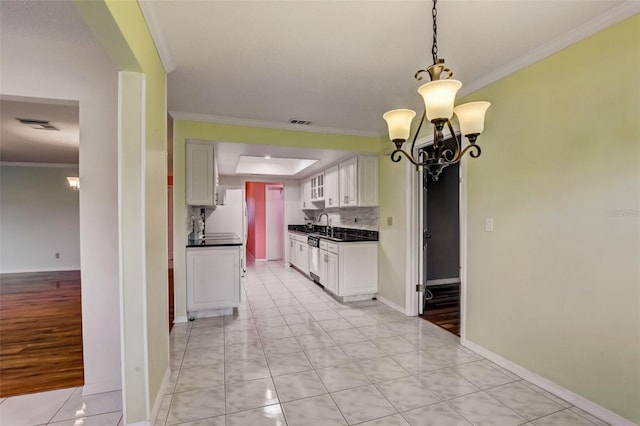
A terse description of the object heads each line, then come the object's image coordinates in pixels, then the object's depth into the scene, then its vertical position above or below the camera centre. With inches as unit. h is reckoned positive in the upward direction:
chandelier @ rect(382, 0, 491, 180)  54.7 +19.4
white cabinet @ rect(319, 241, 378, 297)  166.1 -31.7
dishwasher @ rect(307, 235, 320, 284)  197.5 -30.6
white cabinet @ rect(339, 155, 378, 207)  170.2 +17.7
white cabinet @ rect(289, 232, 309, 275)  226.2 -31.7
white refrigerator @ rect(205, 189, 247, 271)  264.1 -2.7
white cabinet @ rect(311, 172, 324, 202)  232.0 +19.8
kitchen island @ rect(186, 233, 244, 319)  142.1 -31.3
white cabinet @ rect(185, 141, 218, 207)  144.4 +19.6
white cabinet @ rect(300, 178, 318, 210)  261.7 +15.3
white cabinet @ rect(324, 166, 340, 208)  199.0 +17.3
